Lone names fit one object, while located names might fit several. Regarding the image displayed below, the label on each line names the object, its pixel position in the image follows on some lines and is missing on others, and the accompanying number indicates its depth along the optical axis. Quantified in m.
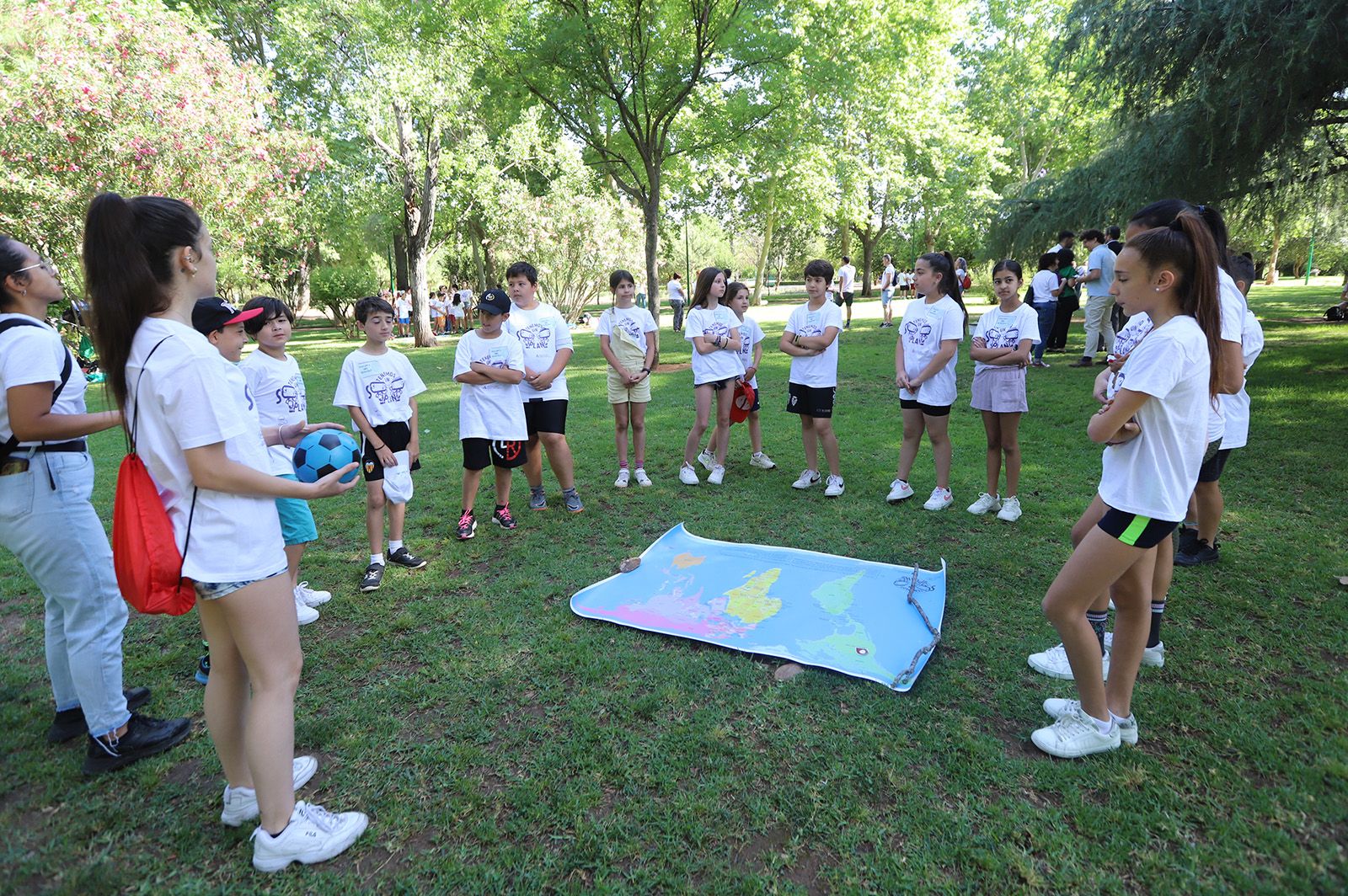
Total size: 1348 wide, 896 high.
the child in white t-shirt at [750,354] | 6.55
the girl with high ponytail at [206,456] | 1.92
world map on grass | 3.45
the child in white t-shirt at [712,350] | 6.18
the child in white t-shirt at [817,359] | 5.80
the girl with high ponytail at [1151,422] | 2.33
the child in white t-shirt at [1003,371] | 4.93
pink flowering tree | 11.46
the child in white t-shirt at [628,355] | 6.23
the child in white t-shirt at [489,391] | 5.02
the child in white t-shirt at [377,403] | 4.34
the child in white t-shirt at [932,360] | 5.18
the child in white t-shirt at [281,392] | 3.59
